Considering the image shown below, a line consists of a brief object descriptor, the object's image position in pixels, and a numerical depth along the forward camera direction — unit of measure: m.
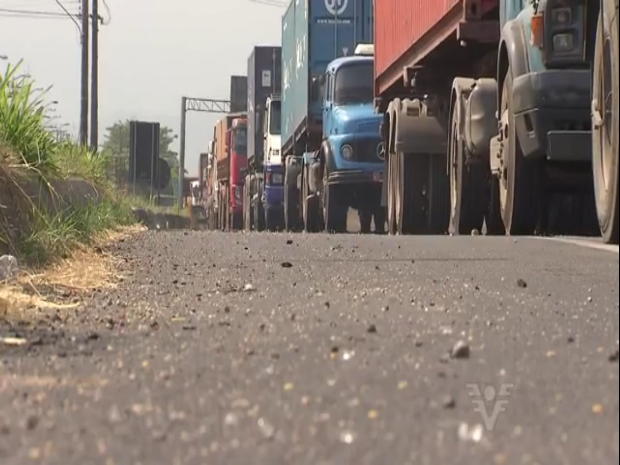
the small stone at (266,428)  2.64
